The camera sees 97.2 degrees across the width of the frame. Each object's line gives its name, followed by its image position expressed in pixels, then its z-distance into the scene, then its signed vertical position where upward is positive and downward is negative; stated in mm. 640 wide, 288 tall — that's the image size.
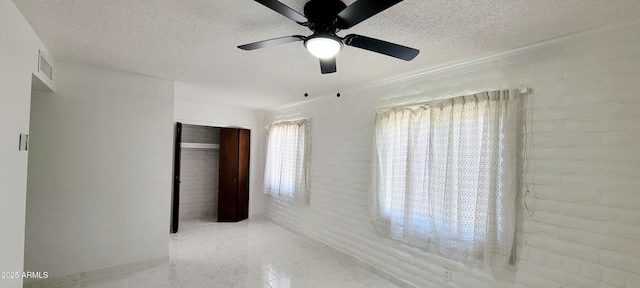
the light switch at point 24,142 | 1944 +3
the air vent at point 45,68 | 2346 +674
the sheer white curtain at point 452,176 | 2270 -212
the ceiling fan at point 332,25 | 1348 +678
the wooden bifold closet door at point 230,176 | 5613 -558
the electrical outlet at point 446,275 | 2652 -1144
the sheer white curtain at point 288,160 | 4613 -179
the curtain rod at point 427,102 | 2225 +528
